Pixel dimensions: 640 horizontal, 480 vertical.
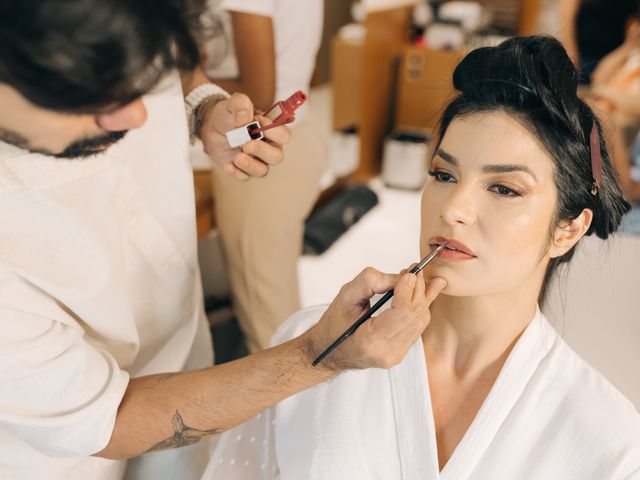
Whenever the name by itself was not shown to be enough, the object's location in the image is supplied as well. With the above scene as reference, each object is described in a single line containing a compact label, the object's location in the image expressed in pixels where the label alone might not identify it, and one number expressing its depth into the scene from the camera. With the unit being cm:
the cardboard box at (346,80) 273
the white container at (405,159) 279
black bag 238
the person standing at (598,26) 285
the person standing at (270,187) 136
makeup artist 52
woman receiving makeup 87
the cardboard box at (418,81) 276
